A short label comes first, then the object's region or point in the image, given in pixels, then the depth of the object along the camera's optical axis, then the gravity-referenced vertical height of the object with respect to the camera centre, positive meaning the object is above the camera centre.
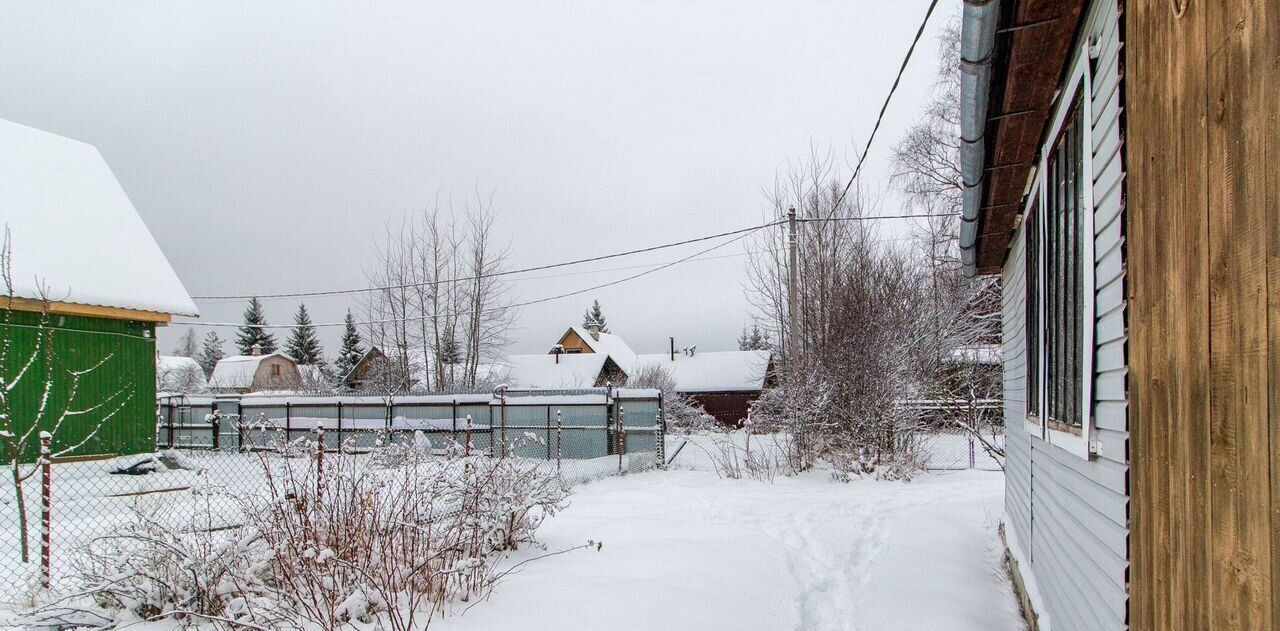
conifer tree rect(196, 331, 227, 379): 65.44 -0.57
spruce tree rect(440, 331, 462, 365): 23.67 -0.13
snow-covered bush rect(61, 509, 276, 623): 4.14 -1.37
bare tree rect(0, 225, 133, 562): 10.27 -0.72
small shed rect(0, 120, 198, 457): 10.54 +0.88
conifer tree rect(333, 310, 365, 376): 43.69 -0.63
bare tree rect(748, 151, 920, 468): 12.49 -0.06
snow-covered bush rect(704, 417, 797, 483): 12.02 -2.02
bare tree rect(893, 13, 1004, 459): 16.11 +2.06
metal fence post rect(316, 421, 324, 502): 4.58 -0.75
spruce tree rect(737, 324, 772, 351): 57.76 +0.22
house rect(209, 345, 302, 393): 49.84 -1.89
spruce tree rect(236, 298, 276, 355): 58.25 +0.62
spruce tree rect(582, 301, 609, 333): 69.56 +2.67
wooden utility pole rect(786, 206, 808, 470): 12.93 +0.46
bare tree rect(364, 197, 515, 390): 23.02 +1.33
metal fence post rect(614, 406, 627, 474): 12.93 -1.62
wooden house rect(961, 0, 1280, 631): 1.18 +0.12
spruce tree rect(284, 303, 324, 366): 54.25 -0.18
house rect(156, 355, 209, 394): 43.06 -2.04
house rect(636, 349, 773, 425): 31.73 -1.59
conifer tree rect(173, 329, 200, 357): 68.69 -0.10
